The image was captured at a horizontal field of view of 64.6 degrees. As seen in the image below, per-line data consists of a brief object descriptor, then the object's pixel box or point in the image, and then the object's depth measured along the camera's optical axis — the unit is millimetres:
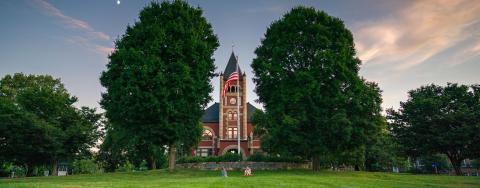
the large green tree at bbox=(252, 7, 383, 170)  34469
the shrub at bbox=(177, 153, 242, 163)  42219
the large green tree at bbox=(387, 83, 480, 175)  44562
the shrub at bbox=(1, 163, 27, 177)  56594
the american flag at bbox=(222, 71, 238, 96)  45500
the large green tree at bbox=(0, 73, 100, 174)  44406
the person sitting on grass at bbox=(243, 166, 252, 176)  32625
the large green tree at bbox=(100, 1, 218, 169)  33094
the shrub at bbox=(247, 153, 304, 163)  42906
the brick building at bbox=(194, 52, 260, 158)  68625
